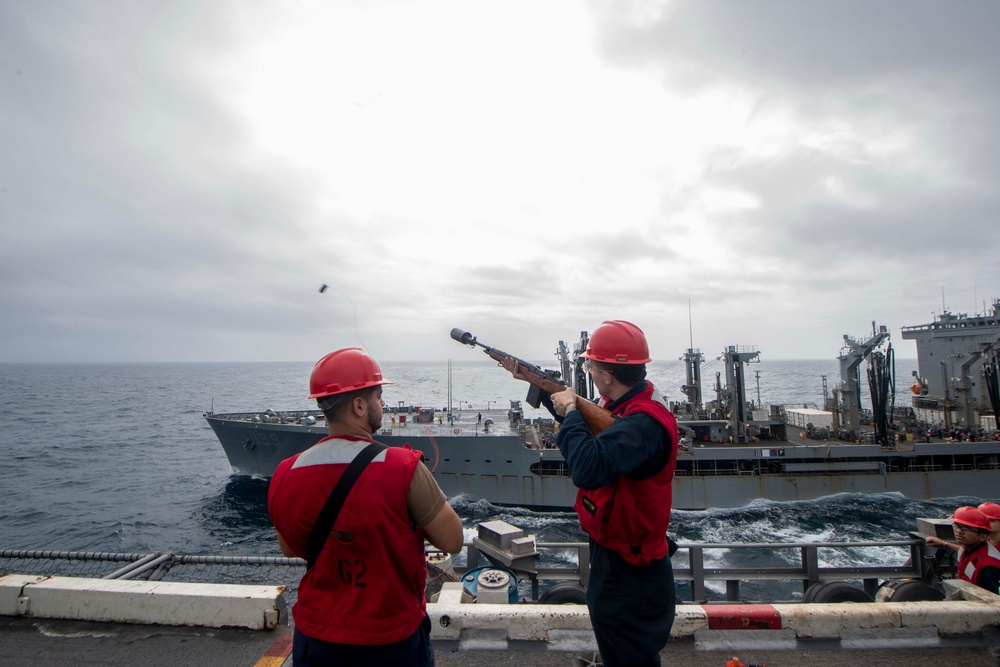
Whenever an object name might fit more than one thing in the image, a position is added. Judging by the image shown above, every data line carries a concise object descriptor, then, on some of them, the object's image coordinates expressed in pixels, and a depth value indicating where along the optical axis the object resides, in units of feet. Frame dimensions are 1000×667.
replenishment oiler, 77.71
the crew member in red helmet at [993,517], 13.97
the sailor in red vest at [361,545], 6.57
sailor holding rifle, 7.95
